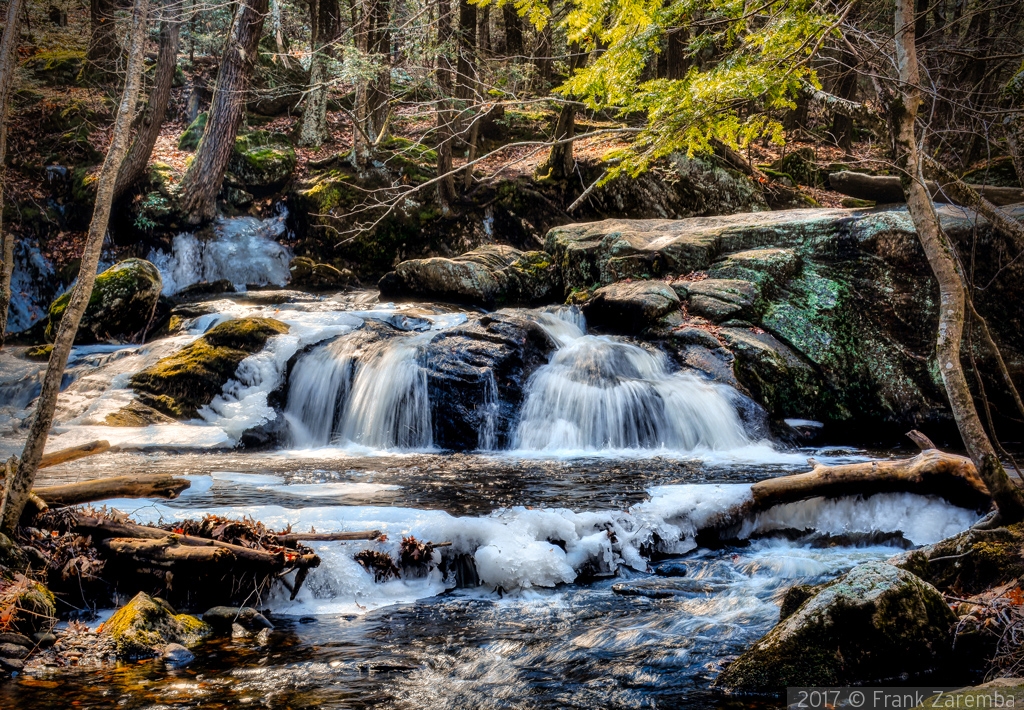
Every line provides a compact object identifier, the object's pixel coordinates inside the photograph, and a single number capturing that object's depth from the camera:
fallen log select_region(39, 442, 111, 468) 6.21
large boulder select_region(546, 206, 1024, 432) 10.79
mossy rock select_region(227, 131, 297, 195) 19.17
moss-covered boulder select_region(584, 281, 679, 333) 11.95
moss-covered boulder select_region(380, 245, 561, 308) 14.93
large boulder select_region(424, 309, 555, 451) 10.23
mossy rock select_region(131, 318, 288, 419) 10.52
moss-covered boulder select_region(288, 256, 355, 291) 17.59
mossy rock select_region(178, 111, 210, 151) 20.70
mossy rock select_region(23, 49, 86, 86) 20.89
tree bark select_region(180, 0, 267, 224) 16.84
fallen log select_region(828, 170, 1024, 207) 17.12
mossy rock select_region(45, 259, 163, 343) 13.15
